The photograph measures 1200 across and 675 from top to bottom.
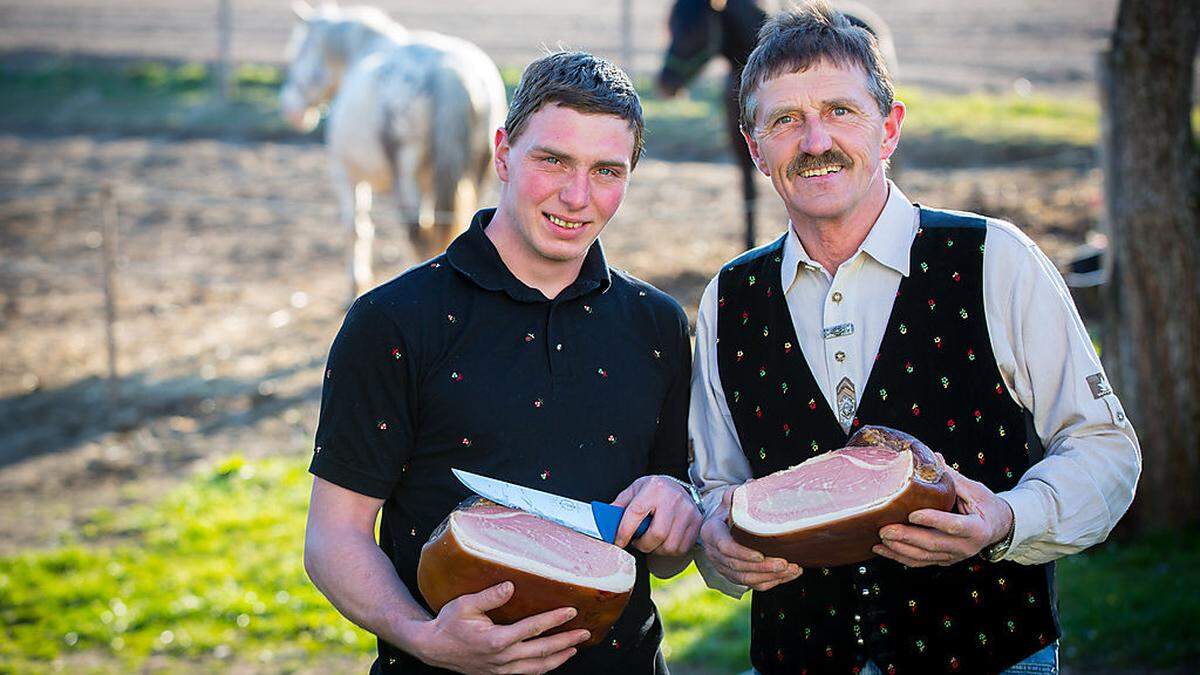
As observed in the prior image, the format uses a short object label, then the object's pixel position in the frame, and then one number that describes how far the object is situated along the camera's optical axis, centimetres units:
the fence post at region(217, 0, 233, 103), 1546
